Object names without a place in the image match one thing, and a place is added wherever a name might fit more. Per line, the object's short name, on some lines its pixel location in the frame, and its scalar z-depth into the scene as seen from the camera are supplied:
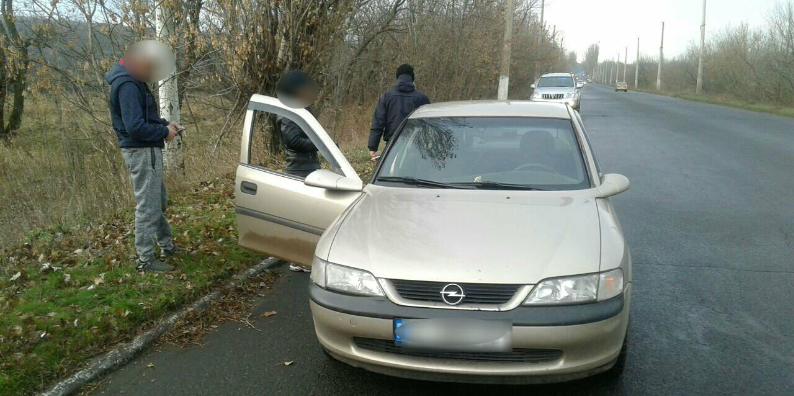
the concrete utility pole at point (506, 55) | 20.84
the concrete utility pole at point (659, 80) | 70.26
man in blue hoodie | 4.62
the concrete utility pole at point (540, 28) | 39.84
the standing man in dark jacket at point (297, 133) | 5.29
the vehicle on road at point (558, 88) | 24.72
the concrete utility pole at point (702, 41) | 48.80
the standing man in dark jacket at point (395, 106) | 7.50
